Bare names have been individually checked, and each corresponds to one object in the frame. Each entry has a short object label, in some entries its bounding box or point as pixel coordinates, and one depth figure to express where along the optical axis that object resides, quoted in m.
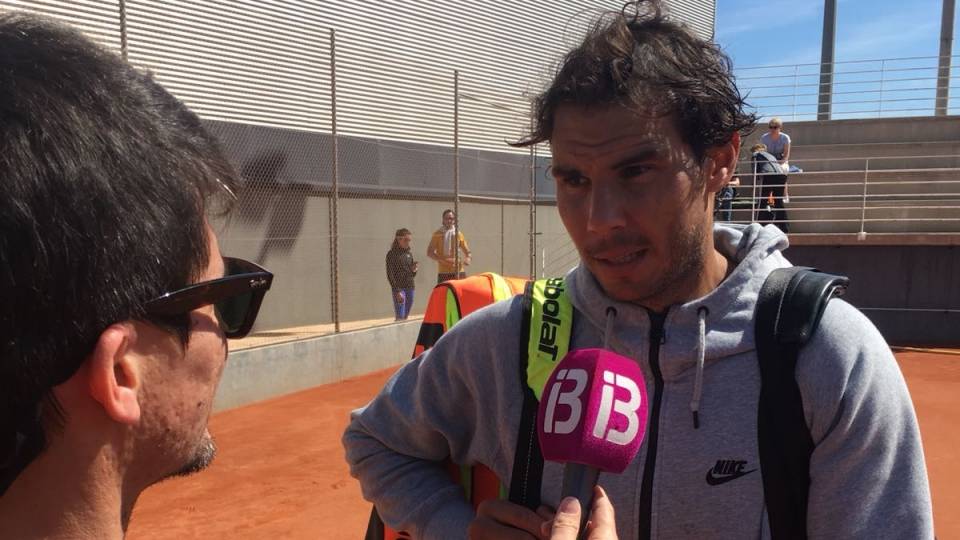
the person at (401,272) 11.38
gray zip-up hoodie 1.40
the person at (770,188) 13.27
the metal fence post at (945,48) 17.95
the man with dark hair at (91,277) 0.82
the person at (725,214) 13.91
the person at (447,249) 11.37
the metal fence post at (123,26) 6.51
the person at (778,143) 13.70
